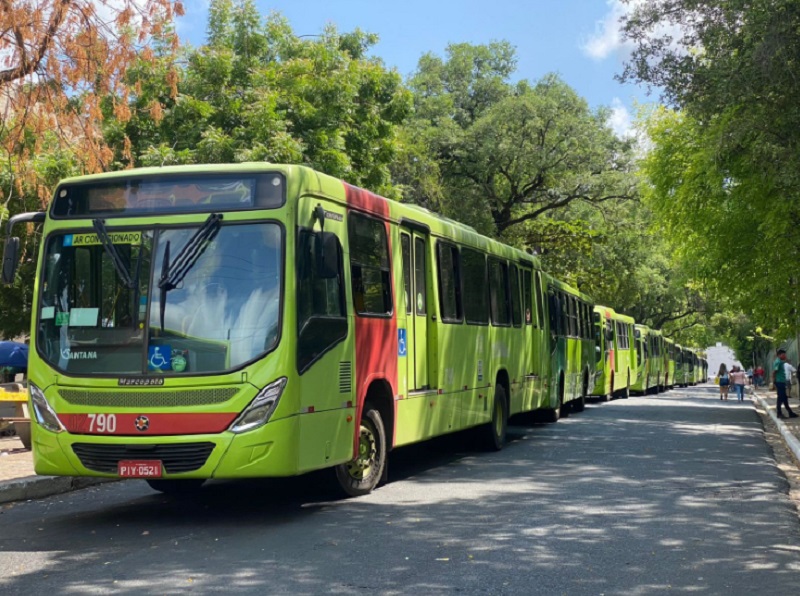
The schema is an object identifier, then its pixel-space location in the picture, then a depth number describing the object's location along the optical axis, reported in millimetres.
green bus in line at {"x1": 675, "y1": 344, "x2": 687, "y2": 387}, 67444
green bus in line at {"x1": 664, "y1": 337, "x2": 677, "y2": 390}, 57494
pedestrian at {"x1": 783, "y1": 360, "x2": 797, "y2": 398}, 45991
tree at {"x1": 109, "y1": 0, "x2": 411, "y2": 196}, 22969
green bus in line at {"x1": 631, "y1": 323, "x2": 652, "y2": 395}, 44406
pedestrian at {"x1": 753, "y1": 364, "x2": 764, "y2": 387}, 78712
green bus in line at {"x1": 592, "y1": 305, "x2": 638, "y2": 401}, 33375
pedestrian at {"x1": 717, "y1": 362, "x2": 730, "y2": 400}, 44469
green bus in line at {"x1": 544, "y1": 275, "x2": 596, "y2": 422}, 22453
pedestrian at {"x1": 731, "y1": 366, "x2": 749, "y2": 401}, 42956
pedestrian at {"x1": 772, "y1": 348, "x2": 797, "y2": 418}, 25859
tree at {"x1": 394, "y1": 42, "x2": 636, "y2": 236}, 36375
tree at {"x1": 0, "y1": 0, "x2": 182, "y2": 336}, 13008
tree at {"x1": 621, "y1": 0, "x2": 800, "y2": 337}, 15789
